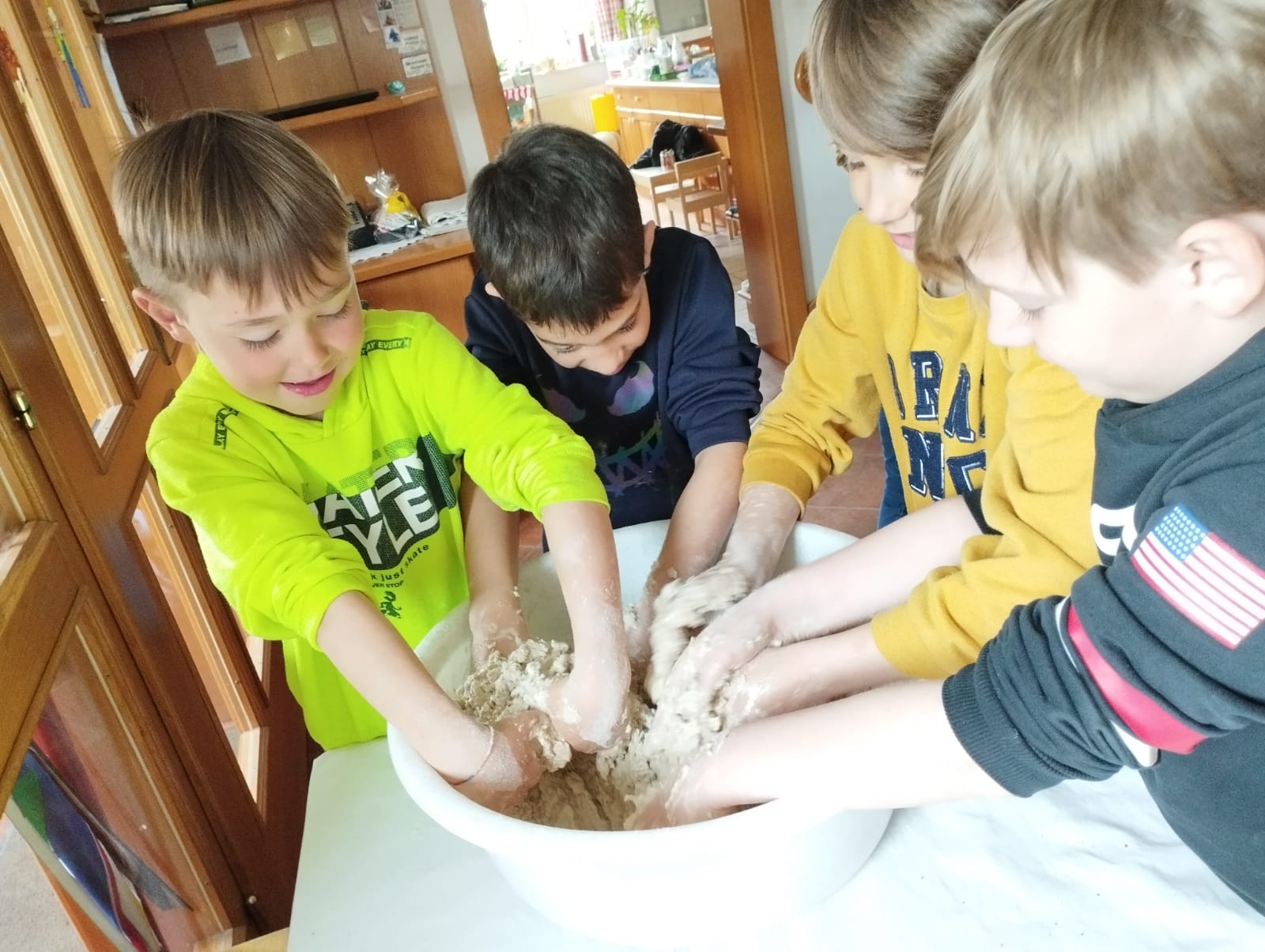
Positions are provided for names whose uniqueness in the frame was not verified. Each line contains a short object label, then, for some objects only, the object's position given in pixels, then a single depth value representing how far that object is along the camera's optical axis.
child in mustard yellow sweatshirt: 0.67
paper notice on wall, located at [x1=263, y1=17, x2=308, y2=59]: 2.50
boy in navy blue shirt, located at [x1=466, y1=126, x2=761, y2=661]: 0.95
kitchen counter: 4.96
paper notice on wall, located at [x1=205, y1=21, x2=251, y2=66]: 2.47
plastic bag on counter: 2.49
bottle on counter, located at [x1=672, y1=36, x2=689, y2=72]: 5.97
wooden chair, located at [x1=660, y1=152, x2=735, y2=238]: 4.84
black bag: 5.13
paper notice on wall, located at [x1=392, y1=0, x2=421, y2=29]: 2.54
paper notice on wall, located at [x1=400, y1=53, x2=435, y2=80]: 2.60
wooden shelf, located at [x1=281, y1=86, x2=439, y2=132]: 2.37
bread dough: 0.74
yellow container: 7.05
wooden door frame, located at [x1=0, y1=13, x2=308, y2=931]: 0.88
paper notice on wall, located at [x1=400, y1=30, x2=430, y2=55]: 2.58
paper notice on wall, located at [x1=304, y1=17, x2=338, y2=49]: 2.52
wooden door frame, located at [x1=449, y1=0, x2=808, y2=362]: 2.60
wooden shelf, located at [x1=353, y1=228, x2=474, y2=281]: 2.31
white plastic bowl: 0.53
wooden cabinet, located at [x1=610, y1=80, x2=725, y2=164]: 5.06
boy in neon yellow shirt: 0.74
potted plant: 6.68
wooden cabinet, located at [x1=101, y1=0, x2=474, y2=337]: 2.36
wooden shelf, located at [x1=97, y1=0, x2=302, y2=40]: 2.23
